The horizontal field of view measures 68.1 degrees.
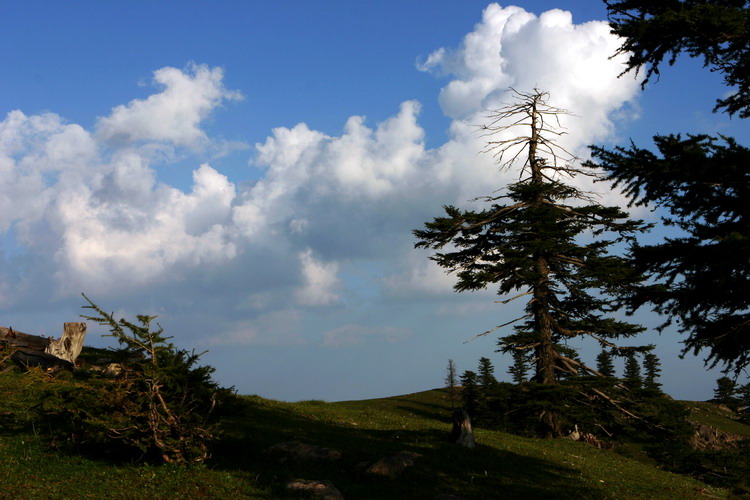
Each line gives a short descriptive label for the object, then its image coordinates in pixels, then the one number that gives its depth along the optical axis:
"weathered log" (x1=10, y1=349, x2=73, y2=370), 26.42
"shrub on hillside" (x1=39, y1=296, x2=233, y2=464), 14.82
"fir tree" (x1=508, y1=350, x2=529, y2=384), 79.12
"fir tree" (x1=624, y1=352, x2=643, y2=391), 92.44
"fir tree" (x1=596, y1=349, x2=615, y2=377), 90.19
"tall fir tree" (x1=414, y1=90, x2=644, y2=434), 31.23
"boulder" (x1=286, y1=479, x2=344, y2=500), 13.57
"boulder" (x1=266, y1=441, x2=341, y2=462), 16.33
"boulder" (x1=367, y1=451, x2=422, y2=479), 15.78
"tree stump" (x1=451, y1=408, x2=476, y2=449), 21.09
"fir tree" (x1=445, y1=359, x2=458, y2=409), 80.81
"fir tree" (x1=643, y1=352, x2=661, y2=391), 95.31
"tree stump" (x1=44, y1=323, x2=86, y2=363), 28.01
